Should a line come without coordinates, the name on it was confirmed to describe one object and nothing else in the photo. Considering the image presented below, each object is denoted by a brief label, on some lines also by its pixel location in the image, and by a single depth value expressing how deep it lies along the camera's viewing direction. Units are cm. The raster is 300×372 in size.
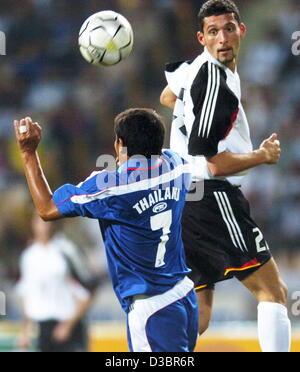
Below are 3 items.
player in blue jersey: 830
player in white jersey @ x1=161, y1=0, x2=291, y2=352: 958
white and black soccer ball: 1016
